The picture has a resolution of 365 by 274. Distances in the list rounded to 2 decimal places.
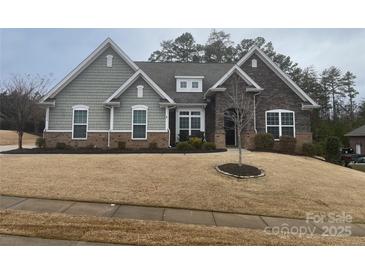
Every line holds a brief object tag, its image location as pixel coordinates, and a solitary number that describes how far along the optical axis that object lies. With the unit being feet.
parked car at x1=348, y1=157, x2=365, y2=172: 98.77
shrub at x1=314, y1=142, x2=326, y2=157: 61.98
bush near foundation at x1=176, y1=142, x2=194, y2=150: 55.42
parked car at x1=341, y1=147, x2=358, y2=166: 68.29
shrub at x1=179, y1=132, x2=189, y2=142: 64.93
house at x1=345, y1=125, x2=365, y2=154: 132.96
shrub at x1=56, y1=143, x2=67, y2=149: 57.36
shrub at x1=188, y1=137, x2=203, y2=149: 56.77
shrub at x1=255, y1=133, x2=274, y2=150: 59.36
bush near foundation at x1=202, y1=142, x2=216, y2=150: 56.70
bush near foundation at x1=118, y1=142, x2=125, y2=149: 57.57
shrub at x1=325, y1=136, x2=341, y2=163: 59.52
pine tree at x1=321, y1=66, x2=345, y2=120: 173.65
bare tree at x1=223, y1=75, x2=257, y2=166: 61.52
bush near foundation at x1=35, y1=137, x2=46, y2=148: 59.68
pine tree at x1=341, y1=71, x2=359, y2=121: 179.01
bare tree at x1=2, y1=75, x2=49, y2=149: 62.49
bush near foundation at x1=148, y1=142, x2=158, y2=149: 58.11
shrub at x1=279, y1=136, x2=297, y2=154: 60.13
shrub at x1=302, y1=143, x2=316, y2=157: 60.34
